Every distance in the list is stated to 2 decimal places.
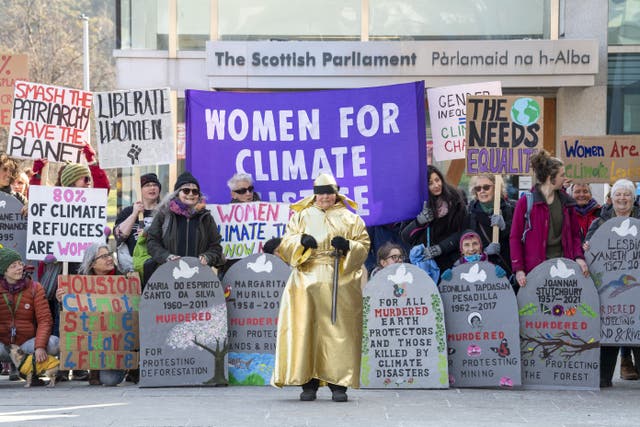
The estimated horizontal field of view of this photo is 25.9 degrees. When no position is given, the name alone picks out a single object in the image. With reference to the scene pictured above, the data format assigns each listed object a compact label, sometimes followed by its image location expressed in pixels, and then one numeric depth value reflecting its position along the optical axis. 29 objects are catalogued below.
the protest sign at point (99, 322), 11.41
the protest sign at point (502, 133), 11.92
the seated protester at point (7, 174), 12.66
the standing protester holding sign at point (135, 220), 11.78
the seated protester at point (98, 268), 11.48
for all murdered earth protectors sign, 11.05
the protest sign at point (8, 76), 14.08
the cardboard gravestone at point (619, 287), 11.19
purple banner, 12.13
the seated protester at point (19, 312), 11.44
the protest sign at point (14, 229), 12.47
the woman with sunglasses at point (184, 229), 11.24
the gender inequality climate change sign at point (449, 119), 13.26
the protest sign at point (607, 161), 12.76
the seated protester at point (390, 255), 11.37
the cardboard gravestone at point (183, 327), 11.17
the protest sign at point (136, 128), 12.36
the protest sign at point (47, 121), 12.91
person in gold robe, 9.98
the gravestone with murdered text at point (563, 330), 11.09
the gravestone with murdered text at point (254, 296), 11.45
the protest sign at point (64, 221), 12.14
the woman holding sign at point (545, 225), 11.18
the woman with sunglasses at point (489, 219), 11.59
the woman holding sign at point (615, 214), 11.41
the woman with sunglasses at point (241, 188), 11.92
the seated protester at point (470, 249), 11.33
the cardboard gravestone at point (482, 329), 11.09
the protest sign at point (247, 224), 11.80
